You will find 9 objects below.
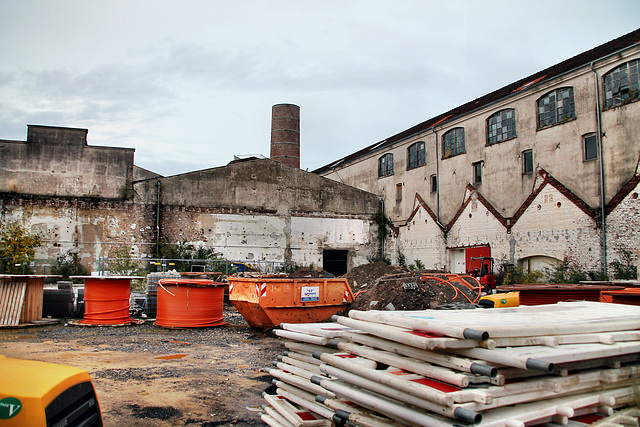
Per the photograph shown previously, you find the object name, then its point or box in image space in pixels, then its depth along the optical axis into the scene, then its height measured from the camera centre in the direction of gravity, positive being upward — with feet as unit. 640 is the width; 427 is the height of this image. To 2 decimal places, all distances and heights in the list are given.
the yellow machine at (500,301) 31.76 -3.01
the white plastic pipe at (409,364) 9.50 -2.47
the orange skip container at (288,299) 37.07 -3.51
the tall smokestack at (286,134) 116.16 +29.16
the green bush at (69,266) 75.61 -2.06
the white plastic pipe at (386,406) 9.68 -3.35
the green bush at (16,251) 70.23 +0.26
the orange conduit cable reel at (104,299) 42.29 -4.10
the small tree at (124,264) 78.07 -1.76
